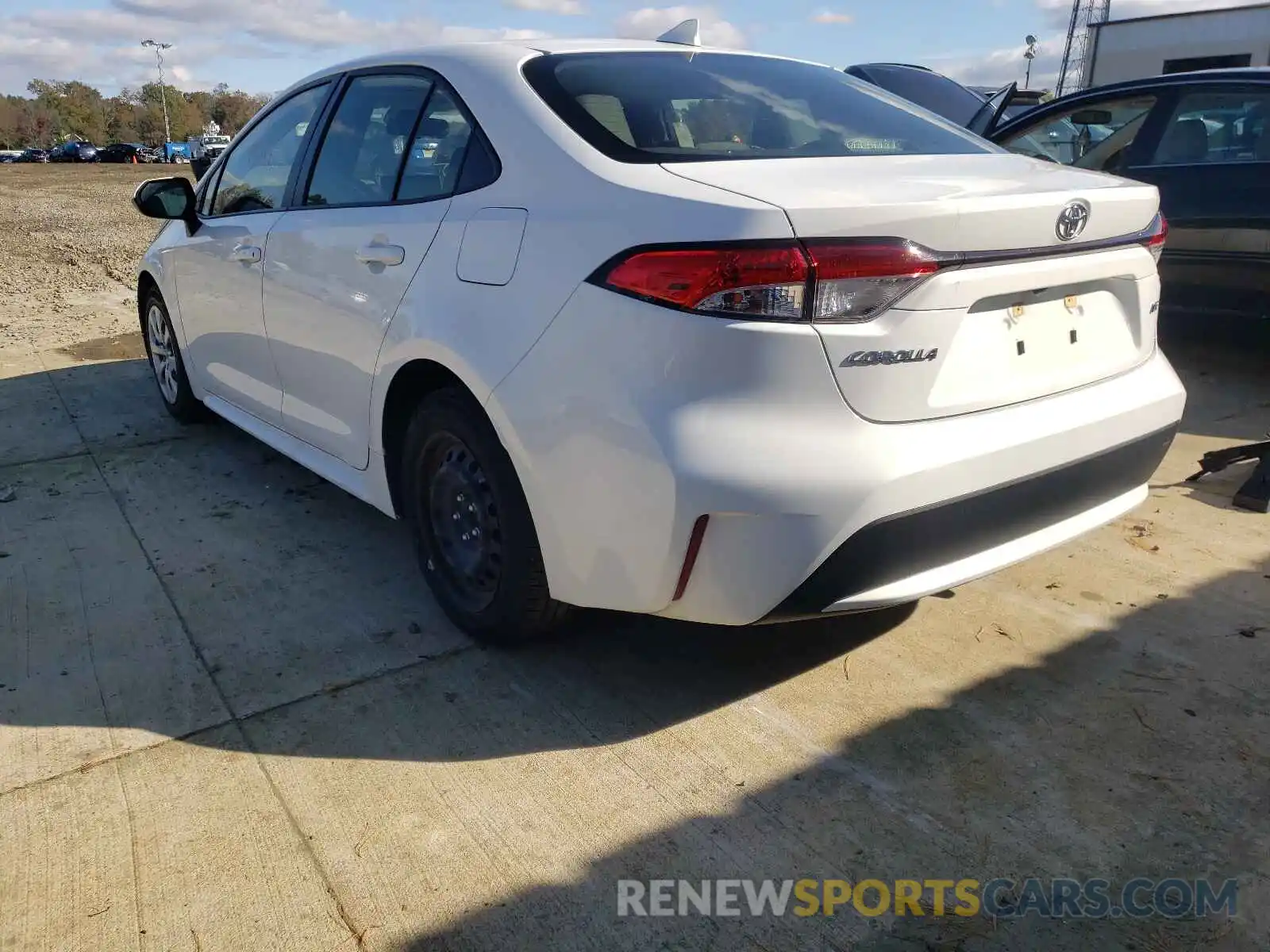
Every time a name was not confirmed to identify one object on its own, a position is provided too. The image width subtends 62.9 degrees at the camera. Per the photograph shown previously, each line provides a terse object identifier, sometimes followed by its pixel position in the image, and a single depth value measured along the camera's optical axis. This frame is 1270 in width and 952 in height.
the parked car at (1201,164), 5.34
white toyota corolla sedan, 2.15
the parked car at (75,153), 70.81
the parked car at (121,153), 68.45
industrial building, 25.56
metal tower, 54.53
